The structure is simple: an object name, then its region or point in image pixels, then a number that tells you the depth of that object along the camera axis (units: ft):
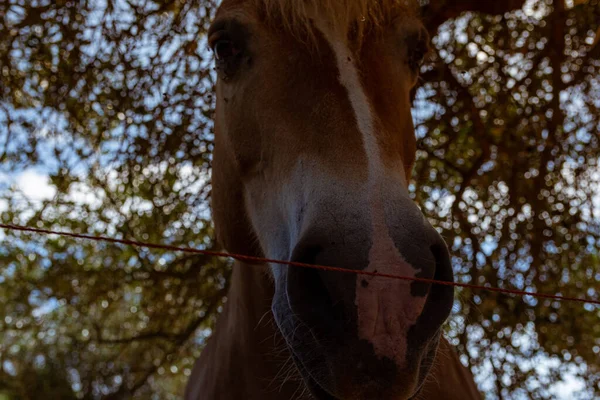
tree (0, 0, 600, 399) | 4.97
